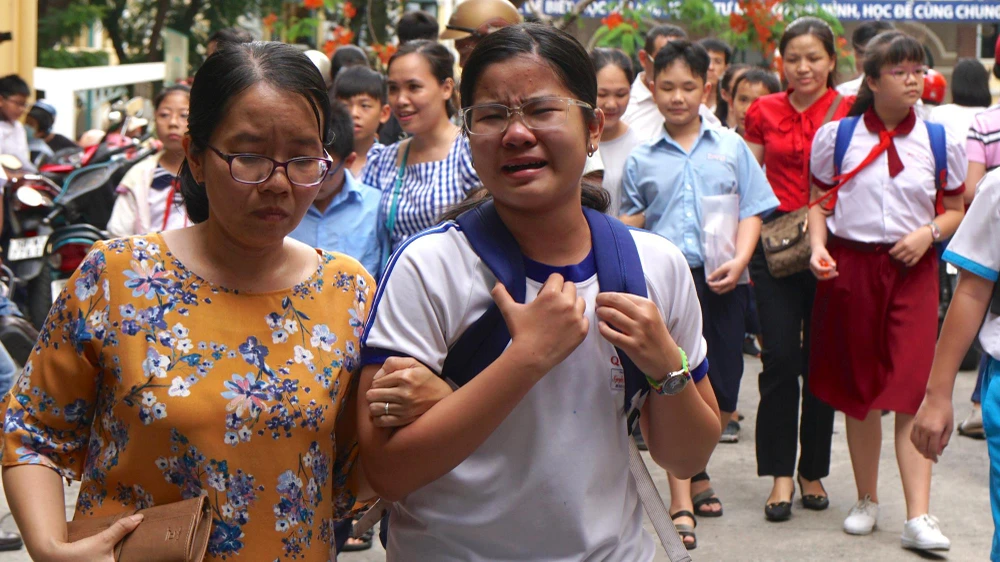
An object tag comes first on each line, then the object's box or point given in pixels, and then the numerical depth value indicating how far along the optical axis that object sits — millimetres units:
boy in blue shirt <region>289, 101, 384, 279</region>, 5223
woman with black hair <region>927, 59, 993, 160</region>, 8422
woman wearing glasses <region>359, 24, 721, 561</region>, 2100
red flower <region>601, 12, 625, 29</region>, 12555
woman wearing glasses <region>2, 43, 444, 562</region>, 2191
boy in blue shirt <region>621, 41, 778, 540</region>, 5613
